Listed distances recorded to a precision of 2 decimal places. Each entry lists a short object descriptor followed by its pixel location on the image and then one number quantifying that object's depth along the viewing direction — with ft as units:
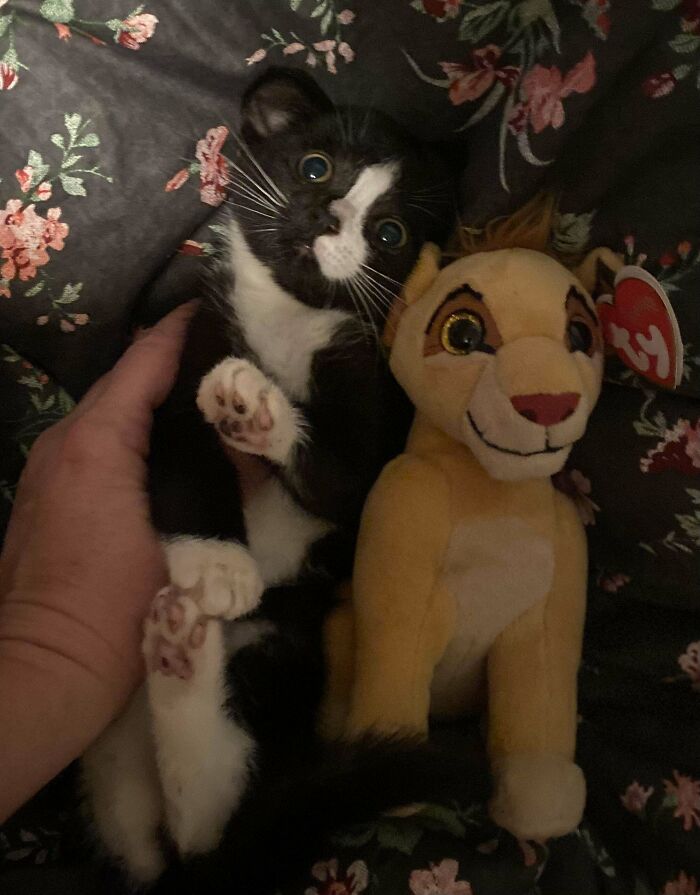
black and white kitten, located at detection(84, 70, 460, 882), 0.78
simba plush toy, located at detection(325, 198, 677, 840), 0.70
